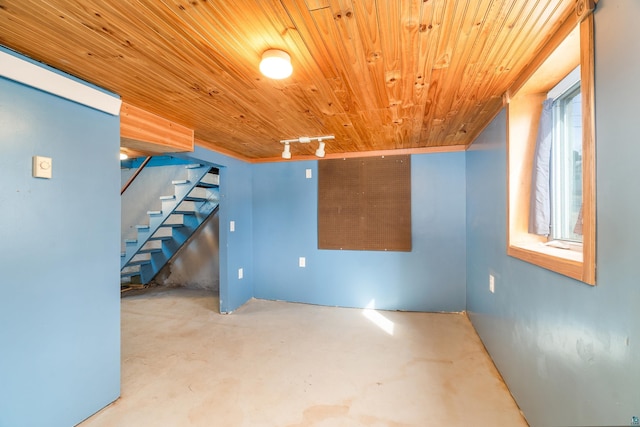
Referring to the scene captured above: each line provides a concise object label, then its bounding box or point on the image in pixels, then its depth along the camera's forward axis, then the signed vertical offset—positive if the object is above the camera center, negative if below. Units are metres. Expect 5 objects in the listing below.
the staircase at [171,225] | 3.80 -0.13
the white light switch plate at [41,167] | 1.39 +0.28
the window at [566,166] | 1.50 +0.30
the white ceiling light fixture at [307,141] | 2.78 +0.83
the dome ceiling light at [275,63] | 1.30 +0.78
